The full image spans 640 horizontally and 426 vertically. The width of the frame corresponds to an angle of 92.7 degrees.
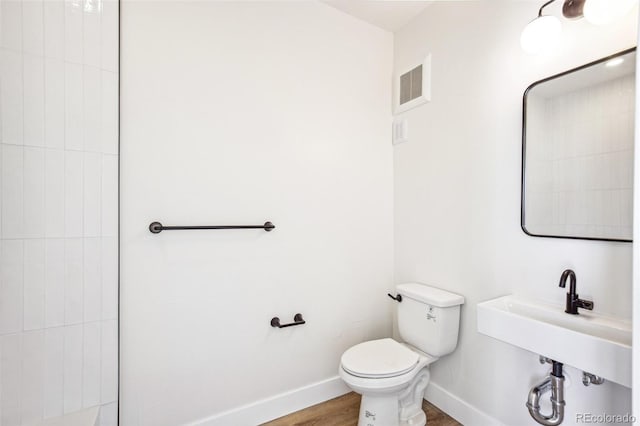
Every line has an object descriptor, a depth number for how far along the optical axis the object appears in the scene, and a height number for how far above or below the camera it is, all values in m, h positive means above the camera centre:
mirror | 1.09 +0.25
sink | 0.93 -0.42
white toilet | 1.43 -0.74
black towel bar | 1.38 -0.08
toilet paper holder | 1.69 -0.63
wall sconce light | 1.04 +0.72
